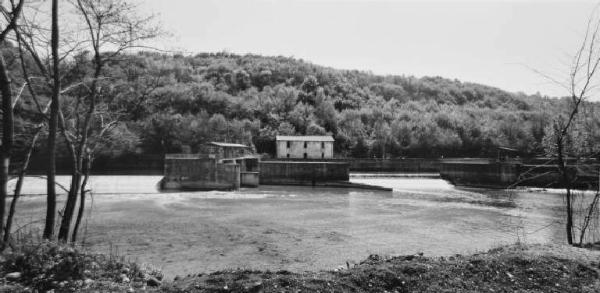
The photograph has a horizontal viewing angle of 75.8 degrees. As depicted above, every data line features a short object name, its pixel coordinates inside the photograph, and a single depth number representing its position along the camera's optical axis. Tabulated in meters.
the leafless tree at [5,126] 5.25
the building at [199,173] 34.62
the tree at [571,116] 7.39
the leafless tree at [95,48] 7.68
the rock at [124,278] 5.76
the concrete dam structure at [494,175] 37.72
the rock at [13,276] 5.01
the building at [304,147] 57.31
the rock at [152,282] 6.23
